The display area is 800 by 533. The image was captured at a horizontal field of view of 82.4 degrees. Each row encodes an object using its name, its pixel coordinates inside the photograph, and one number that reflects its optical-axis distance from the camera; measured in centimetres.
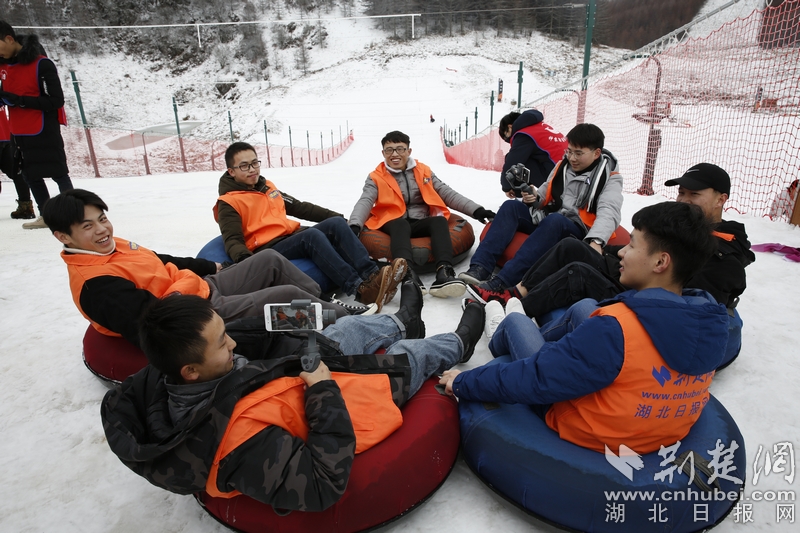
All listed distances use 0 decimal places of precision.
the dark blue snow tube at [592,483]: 139
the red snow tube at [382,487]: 141
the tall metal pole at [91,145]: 1055
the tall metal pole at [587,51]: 757
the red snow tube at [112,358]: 219
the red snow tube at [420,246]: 355
